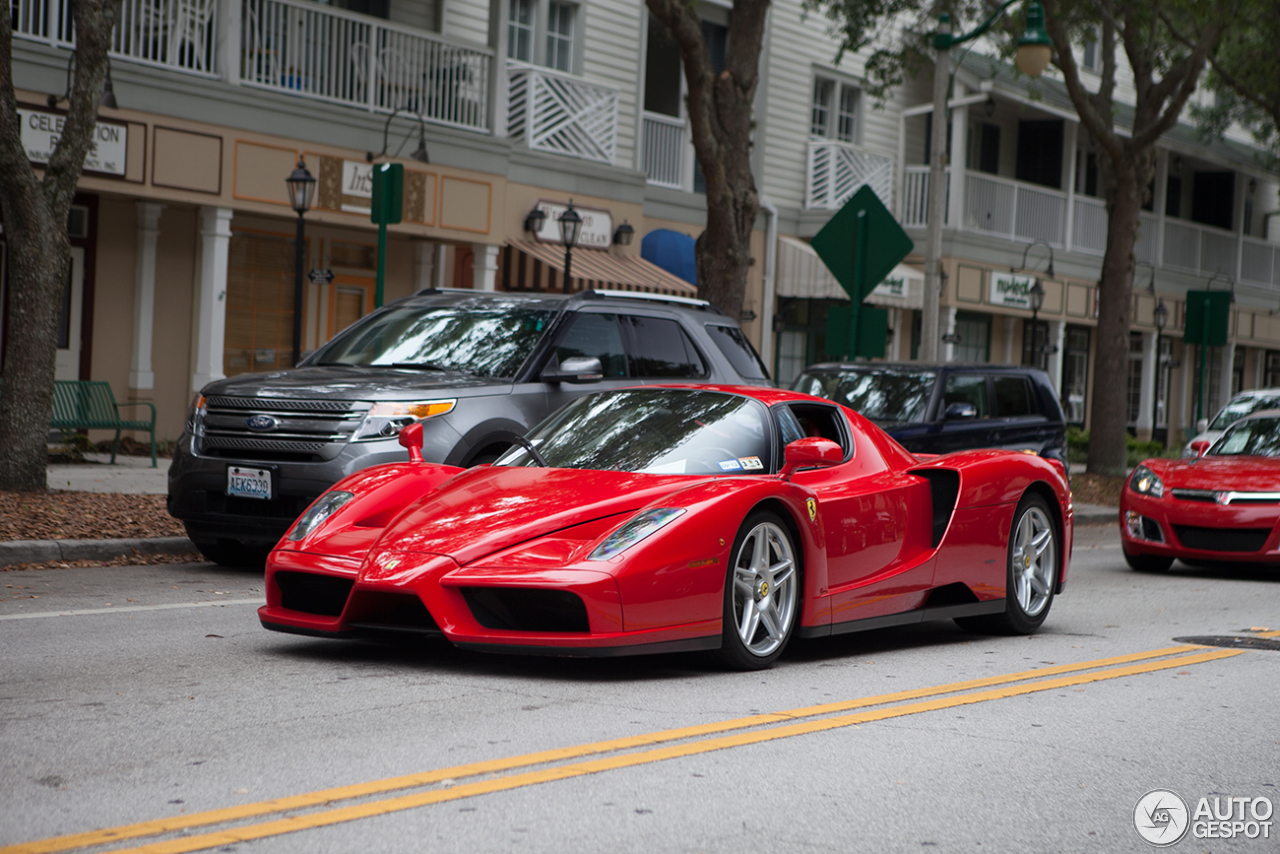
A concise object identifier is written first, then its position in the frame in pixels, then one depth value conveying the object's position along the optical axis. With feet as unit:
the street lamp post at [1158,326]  118.42
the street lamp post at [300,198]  56.34
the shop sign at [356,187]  65.26
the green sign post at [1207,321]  108.58
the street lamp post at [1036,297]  96.22
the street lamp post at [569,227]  67.51
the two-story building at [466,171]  60.54
